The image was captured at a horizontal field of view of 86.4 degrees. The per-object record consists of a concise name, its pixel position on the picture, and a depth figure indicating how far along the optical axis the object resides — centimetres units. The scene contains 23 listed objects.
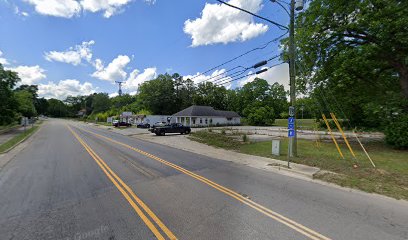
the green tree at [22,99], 4047
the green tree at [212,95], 7119
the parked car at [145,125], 4406
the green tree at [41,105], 13952
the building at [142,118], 5141
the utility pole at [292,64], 1234
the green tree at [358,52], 1300
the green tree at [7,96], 3231
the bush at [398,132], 1427
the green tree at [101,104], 11062
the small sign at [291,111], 1182
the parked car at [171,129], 2786
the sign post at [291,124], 1123
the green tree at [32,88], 11591
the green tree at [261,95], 6993
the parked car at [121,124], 5000
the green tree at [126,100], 10681
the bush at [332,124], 2589
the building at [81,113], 15081
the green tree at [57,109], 15175
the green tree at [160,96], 6819
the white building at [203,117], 5019
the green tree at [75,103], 15925
